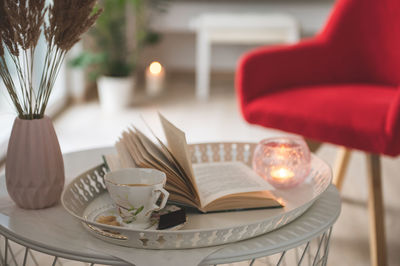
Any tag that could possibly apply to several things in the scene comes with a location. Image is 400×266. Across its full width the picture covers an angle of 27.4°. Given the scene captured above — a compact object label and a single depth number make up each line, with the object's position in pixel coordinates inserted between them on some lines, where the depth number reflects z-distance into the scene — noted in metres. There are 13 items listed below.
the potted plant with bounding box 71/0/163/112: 3.91
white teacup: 1.23
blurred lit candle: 4.43
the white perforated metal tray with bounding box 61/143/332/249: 1.19
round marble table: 1.17
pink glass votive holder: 1.46
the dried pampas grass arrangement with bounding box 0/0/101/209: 1.24
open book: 1.32
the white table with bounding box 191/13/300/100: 4.37
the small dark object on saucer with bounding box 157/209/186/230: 1.24
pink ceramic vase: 1.31
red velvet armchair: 1.93
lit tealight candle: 1.45
